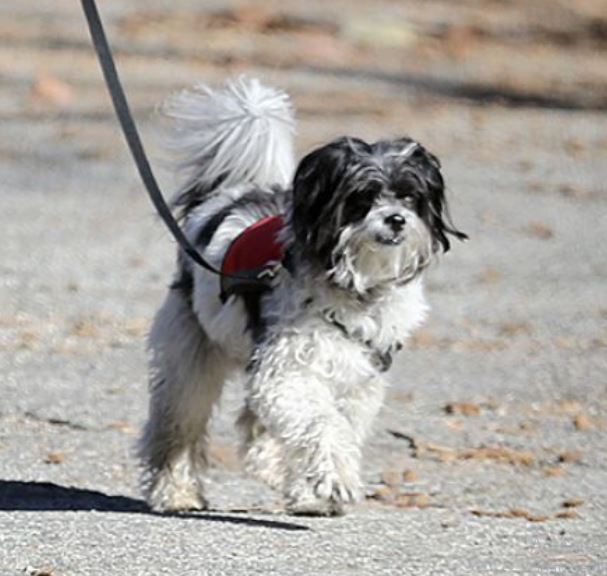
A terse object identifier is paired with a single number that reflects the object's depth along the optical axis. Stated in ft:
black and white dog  49.37
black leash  53.03
